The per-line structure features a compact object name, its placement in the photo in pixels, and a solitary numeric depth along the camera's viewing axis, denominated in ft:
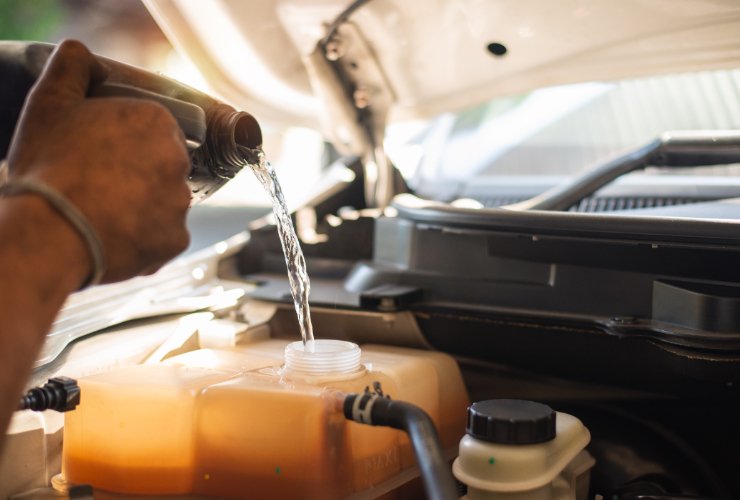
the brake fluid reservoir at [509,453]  2.86
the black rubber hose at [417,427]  2.47
